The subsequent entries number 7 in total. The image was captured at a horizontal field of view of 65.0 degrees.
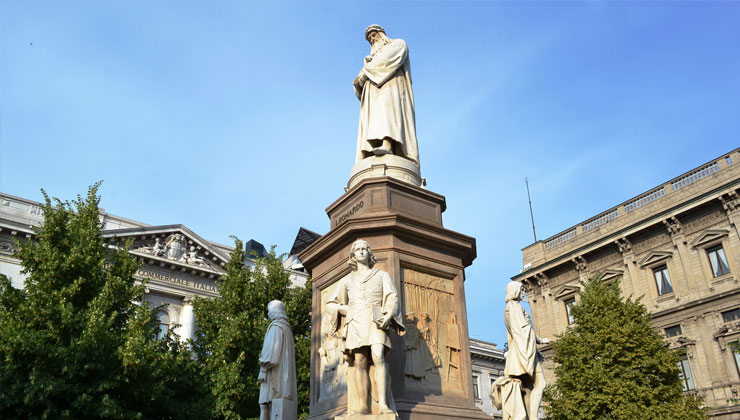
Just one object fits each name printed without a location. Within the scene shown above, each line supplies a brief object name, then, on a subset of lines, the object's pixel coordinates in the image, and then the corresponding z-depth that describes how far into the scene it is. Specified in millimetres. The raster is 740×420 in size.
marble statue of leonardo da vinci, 10266
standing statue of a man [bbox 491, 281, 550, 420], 7258
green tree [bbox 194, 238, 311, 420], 19625
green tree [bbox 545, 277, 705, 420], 21625
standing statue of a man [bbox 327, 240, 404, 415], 6613
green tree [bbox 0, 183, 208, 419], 15734
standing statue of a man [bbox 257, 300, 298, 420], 8148
